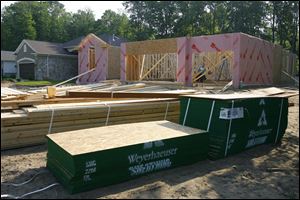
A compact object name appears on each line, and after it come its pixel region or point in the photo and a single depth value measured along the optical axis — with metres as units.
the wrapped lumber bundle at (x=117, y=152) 2.81
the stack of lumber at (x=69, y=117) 4.18
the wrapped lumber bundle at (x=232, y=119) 3.80
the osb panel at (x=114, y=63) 17.85
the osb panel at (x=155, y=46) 13.49
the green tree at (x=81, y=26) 39.73
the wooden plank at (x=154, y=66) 14.95
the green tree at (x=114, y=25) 39.94
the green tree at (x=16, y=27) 36.79
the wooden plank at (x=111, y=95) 6.26
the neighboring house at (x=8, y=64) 30.87
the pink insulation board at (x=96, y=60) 18.01
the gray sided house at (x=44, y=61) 24.14
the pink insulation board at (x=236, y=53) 12.31
